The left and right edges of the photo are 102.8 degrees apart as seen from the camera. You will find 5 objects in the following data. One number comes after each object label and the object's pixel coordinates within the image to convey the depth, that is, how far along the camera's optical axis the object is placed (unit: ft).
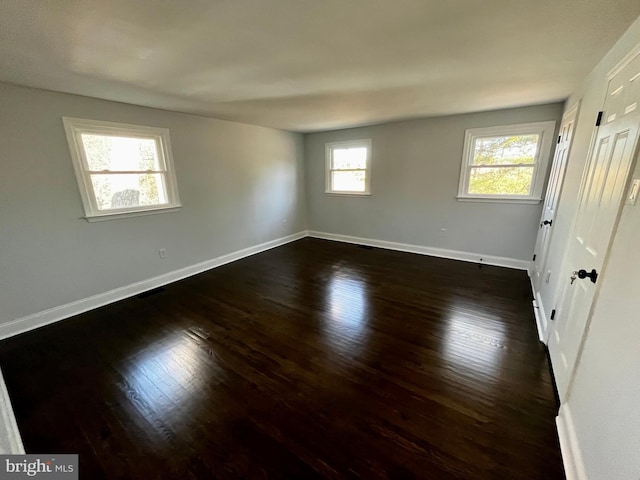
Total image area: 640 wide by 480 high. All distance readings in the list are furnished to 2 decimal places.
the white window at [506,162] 11.71
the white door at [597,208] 4.30
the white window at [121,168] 9.16
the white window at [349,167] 16.66
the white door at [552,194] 8.75
